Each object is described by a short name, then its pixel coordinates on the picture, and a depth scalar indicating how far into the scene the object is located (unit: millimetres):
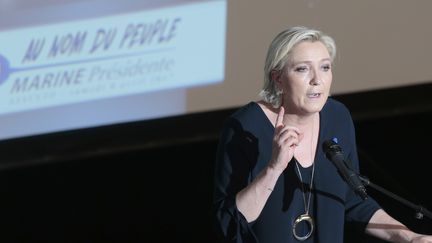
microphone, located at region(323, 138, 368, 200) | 6790
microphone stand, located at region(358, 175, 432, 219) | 6828
